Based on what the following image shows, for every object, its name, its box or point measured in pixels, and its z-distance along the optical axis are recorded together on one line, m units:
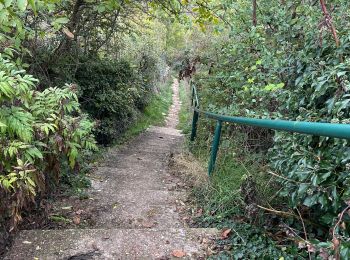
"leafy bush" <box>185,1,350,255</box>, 1.95
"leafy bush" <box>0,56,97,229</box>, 2.13
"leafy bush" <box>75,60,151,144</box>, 6.97
